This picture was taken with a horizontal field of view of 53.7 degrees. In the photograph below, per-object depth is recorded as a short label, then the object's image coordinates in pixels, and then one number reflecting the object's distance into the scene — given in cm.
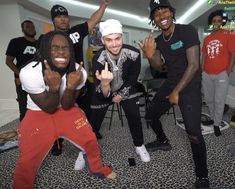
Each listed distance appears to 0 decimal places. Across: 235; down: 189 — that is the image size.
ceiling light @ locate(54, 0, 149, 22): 811
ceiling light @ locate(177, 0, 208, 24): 860
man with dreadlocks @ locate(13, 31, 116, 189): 179
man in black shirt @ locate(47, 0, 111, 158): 272
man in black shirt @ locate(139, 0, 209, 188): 198
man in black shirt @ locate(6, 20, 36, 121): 360
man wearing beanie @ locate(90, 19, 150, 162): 227
